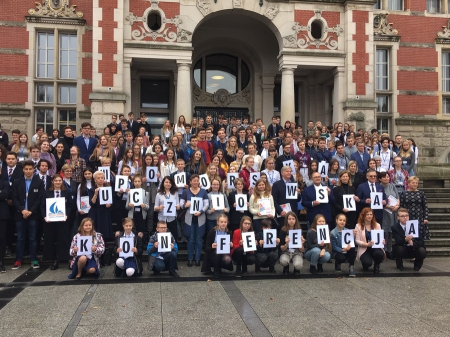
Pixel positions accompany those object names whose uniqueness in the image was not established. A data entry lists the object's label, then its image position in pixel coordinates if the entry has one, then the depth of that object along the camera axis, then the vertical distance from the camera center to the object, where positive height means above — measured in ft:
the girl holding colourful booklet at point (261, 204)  27.48 -1.76
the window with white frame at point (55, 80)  54.70 +12.76
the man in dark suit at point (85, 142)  34.50 +2.87
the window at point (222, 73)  63.72 +16.21
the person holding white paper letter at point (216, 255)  25.09 -4.70
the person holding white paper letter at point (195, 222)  27.91 -3.00
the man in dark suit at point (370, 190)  29.76 -0.85
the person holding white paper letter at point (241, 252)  25.52 -4.58
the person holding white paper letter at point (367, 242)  26.22 -4.04
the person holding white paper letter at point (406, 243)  27.16 -4.29
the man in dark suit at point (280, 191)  29.09 -0.93
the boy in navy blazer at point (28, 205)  27.07 -1.88
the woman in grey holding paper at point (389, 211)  29.91 -2.36
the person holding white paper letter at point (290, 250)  25.76 -4.63
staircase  32.76 -3.73
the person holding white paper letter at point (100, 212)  27.48 -2.34
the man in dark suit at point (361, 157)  35.07 +1.81
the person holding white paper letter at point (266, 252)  26.07 -4.72
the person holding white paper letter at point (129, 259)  24.50 -4.86
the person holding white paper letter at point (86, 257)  24.25 -4.72
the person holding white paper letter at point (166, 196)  27.66 -1.25
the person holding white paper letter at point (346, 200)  29.07 -1.41
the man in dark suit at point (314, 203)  28.84 -1.76
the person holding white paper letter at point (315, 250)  25.99 -4.51
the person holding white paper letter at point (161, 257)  25.05 -4.84
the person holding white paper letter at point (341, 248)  25.98 -4.43
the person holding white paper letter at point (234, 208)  28.30 -2.10
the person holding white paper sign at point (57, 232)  27.40 -3.66
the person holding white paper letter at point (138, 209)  27.71 -2.17
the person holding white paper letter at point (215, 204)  27.63 -1.82
